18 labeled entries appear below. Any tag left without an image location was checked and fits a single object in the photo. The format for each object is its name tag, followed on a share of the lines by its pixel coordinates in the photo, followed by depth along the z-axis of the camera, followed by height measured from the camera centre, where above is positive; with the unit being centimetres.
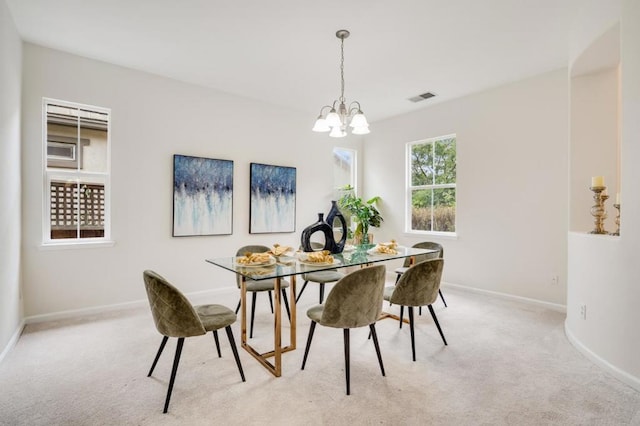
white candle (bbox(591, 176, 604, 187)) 268 +27
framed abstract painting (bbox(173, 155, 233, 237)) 415 +21
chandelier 278 +80
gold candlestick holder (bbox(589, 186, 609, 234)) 270 +4
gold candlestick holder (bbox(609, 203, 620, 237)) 248 -5
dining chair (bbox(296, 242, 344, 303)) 360 -73
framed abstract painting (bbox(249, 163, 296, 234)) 481 +21
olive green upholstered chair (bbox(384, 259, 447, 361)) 259 -59
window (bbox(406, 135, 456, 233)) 504 +46
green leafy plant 563 -2
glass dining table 229 -41
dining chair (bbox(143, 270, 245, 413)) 192 -61
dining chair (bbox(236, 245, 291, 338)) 301 -69
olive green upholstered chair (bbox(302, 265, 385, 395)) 212 -59
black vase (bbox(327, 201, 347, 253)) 302 -15
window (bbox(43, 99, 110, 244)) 346 +43
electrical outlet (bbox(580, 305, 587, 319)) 274 -83
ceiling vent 466 +170
